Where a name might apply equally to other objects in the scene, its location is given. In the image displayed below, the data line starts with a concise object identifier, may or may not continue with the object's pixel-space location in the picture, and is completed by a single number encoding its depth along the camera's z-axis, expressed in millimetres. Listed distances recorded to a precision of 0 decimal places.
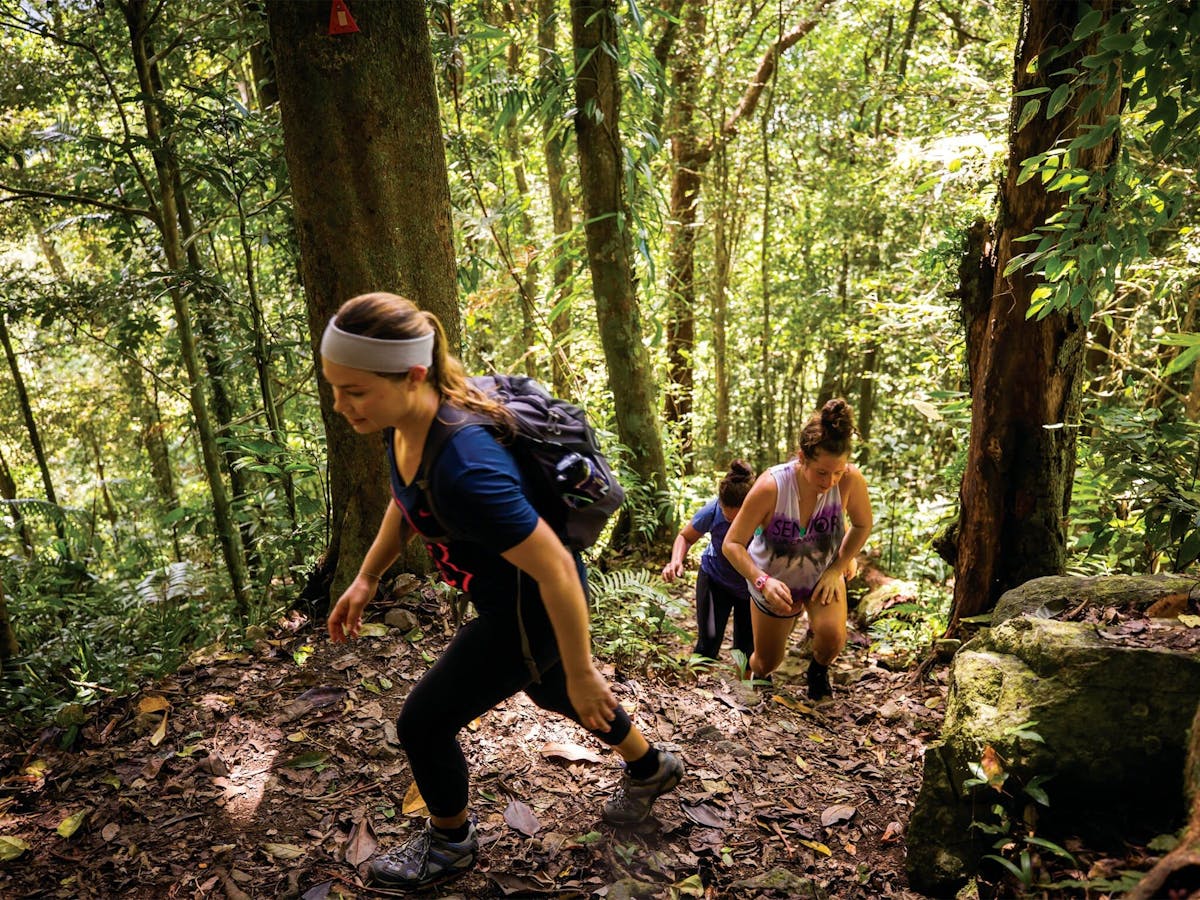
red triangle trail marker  3979
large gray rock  2598
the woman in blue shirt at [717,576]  5242
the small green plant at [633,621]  4867
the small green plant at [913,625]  5754
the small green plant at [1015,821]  2441
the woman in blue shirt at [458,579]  2189
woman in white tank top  4383
